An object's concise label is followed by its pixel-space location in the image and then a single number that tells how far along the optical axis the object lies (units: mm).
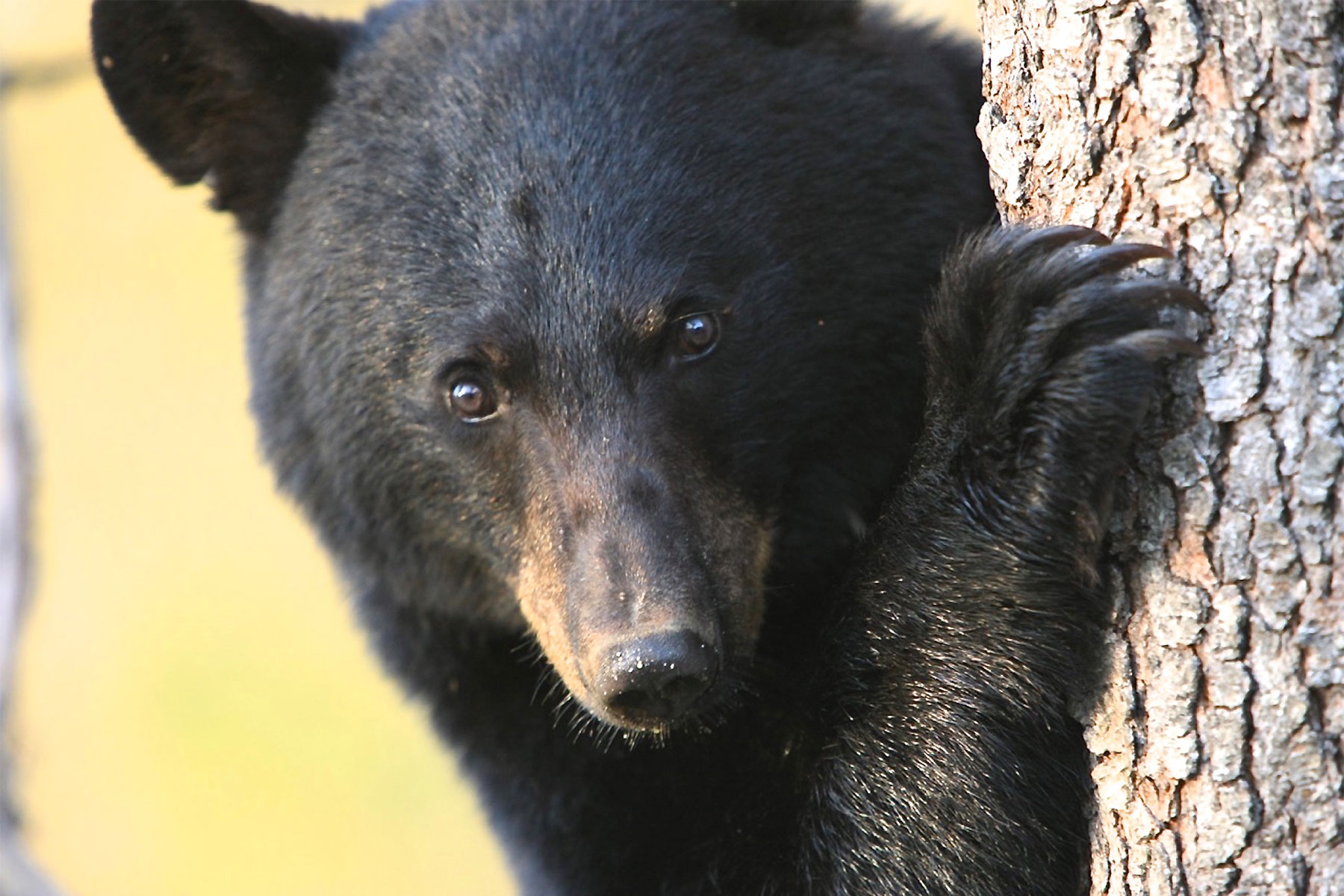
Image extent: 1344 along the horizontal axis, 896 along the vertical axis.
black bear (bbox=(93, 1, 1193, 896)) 5133
